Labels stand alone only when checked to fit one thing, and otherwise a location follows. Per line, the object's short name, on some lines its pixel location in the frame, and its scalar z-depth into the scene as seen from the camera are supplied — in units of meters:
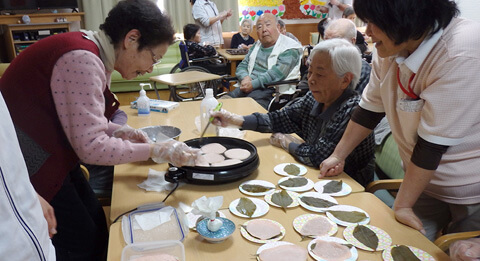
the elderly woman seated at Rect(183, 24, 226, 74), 5.13
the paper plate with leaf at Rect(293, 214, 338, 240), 1.07
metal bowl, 1.72
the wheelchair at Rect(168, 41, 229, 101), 4.74
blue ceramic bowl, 1.02
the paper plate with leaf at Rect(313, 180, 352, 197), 1.30
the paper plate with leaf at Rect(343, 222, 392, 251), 1.01
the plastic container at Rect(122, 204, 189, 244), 1.04
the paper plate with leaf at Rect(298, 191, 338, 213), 1.20
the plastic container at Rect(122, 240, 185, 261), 0.96
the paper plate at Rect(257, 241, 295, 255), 1.00
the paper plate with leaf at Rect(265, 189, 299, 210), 1.23
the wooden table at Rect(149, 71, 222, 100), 3.61
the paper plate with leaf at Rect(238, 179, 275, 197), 1.30
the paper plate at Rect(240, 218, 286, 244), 1.03
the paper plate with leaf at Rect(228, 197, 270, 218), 1.17
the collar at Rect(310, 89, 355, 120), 1.67
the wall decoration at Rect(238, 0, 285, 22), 7.21
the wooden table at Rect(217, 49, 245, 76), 5.08
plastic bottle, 1.90
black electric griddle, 1.31
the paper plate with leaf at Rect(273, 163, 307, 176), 1.46
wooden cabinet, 5.38
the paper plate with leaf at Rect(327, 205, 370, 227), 1.12
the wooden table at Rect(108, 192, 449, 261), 0.98
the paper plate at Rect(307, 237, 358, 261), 0.96
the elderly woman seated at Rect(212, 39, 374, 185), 1.60
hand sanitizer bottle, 2.26
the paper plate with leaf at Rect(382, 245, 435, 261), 0.96
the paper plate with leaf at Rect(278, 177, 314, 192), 1.33
